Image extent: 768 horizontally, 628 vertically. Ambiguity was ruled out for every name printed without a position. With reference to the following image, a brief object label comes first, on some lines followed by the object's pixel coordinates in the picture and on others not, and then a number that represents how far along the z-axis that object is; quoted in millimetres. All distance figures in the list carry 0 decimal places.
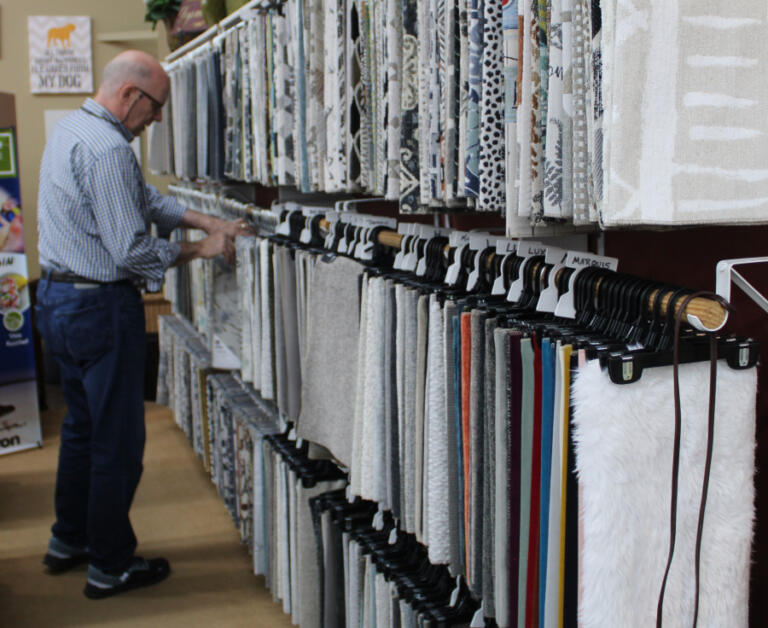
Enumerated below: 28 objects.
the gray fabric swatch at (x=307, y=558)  2438
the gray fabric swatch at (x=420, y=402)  1639
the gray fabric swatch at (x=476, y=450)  1430
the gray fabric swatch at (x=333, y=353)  2029
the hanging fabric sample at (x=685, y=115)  962
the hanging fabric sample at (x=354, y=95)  1967
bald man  2846
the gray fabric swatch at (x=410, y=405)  1689
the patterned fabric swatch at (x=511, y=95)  1250
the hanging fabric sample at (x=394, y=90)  1657
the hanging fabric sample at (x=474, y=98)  1325
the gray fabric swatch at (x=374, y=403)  1823
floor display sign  4668
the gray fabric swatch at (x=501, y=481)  1342
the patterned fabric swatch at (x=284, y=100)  2512
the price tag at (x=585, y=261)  1359
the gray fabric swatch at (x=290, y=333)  2396
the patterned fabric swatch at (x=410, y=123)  1626
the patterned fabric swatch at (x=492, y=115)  1312
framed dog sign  6355
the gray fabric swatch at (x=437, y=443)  1581
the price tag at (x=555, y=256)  1422
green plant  4551
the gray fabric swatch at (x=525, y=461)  1260
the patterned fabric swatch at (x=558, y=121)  1127
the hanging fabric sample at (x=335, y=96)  2014
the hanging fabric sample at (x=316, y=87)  2186
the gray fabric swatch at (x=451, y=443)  1524
